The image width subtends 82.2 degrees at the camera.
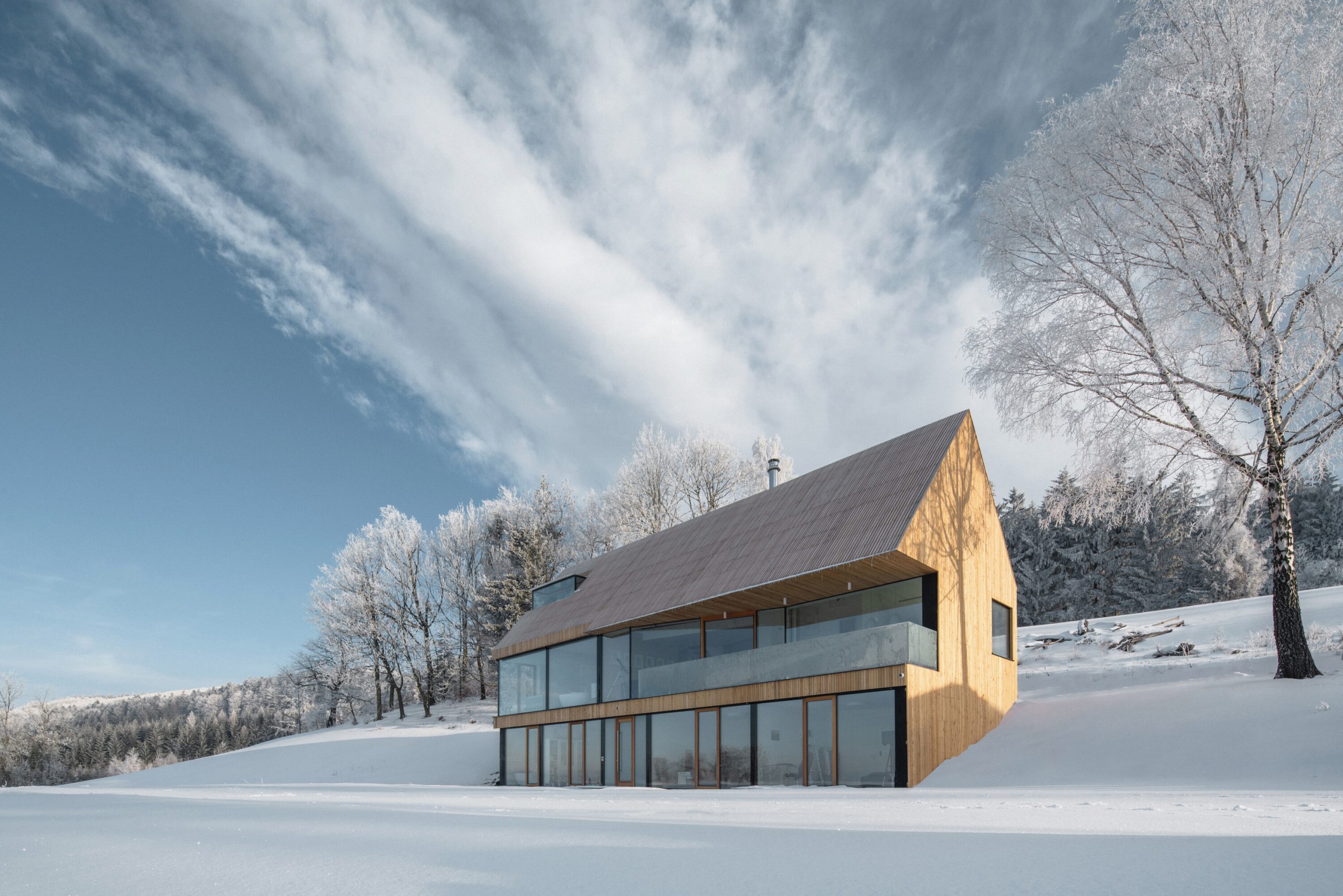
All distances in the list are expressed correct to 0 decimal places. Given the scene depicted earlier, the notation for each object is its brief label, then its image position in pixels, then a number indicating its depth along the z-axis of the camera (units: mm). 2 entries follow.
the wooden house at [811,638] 12500
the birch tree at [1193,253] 12648
